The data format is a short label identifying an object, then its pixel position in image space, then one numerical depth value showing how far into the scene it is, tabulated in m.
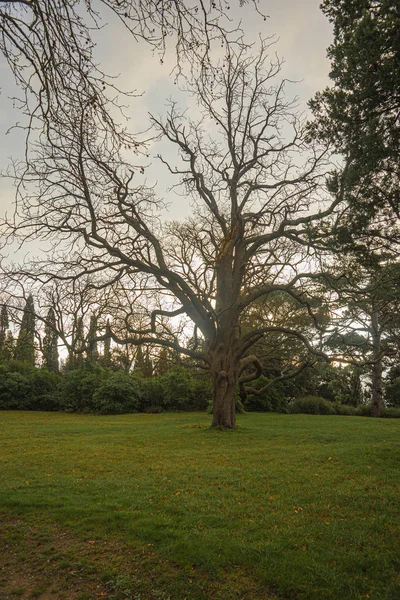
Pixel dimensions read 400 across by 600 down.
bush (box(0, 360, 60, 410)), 27.09
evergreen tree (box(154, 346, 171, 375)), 33.89
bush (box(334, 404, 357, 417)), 28.56
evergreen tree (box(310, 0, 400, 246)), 6.42
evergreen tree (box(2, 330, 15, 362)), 30.92
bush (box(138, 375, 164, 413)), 28.41
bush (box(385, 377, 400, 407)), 31.20
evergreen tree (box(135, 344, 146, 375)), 32.02
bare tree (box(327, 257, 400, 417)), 12.56
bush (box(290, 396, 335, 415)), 28.41
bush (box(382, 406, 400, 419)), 27.13
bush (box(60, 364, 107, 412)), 27.75
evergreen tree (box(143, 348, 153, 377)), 35.44
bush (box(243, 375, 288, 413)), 28.84
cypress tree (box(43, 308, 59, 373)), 28.69
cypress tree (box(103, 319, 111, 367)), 33.23
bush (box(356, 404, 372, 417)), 28.52
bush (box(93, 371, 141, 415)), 26.50
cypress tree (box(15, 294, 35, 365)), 32.45
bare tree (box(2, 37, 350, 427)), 14.94
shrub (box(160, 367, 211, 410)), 27.77
